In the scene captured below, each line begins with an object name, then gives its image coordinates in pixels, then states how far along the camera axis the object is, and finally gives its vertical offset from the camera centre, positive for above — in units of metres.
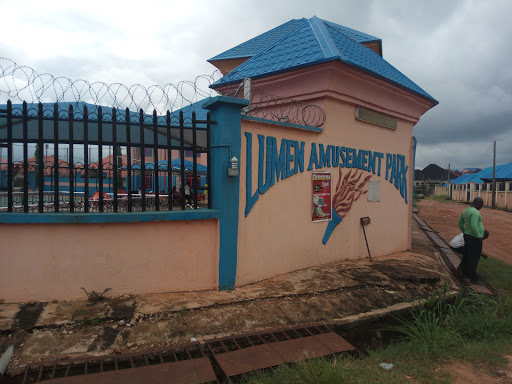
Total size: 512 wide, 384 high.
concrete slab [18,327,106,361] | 2.68 -1.47
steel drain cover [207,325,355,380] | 2.76 -1.57
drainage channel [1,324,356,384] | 2.50 -1.56
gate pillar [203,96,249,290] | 3.95 +0.04
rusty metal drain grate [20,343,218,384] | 2.47 -1.55
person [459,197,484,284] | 5.82 -0.98
